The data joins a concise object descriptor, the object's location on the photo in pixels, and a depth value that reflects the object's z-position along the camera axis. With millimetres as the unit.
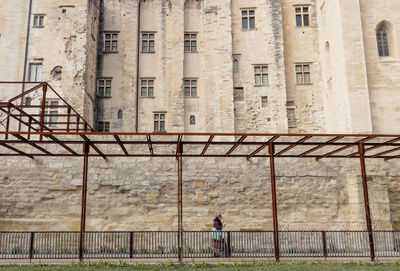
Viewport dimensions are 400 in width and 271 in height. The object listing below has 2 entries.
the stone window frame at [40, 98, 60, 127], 20719
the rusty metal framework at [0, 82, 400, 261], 10383
